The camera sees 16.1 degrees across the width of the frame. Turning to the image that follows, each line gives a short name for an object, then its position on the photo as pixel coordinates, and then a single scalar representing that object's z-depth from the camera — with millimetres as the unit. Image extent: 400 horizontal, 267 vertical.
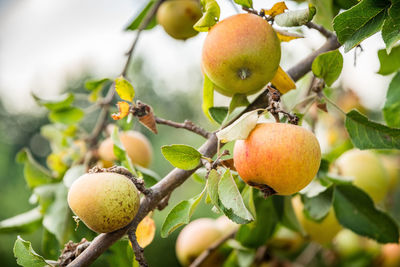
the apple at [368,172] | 1533
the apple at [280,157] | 1204
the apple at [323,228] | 1498
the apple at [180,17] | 1468
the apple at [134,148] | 1536
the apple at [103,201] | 1226
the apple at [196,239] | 1559
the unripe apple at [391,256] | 1867
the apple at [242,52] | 1244
